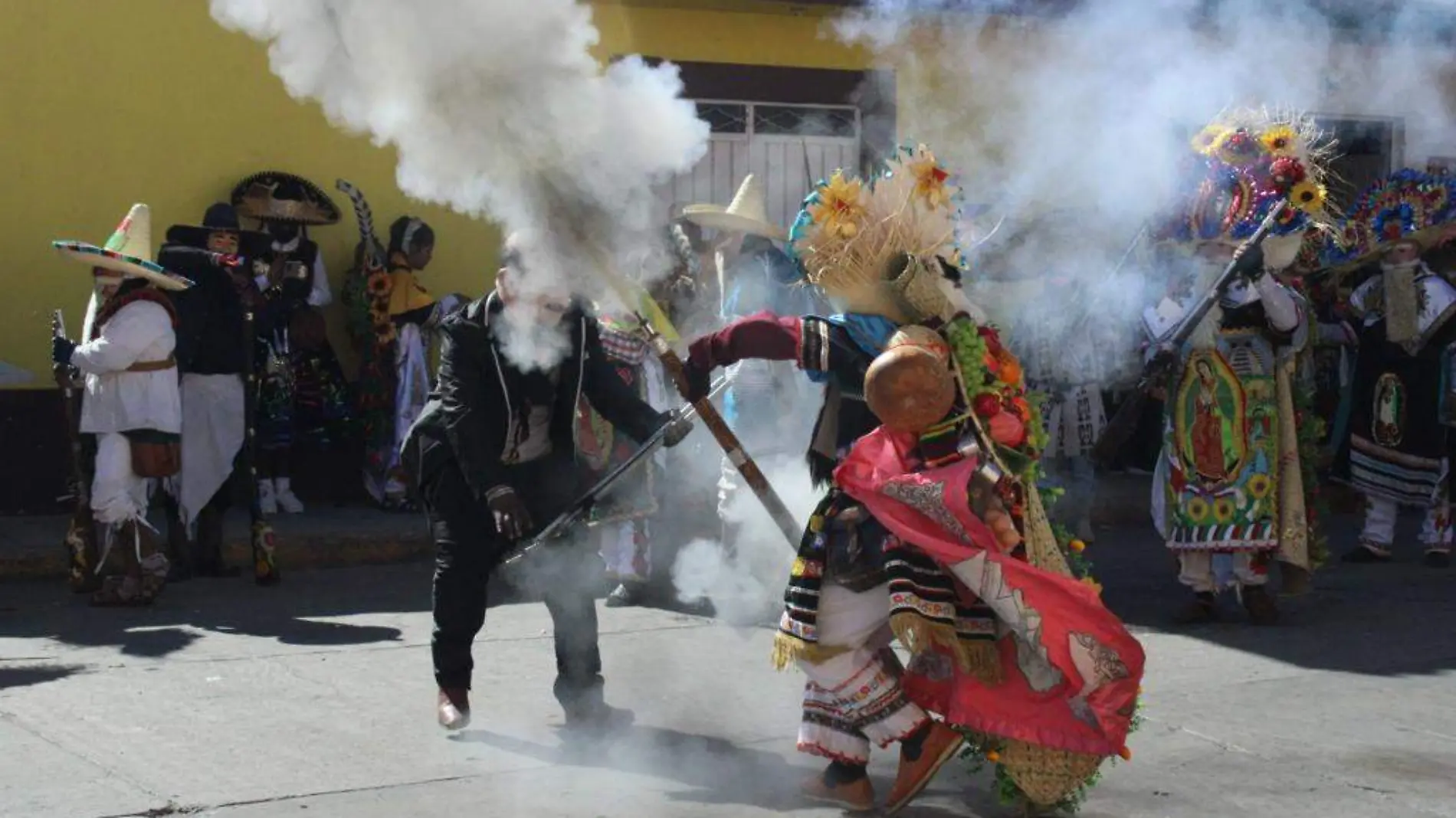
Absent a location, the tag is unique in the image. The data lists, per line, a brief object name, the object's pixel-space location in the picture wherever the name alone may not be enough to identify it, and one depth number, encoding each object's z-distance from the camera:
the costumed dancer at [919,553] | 5.44
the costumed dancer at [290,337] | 11.41
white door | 12.92
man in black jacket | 6.49
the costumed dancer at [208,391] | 9.87
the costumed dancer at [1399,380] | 10.80
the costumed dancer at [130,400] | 9.09
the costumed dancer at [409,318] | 11.73
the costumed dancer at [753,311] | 9.04
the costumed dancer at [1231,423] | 8.65
